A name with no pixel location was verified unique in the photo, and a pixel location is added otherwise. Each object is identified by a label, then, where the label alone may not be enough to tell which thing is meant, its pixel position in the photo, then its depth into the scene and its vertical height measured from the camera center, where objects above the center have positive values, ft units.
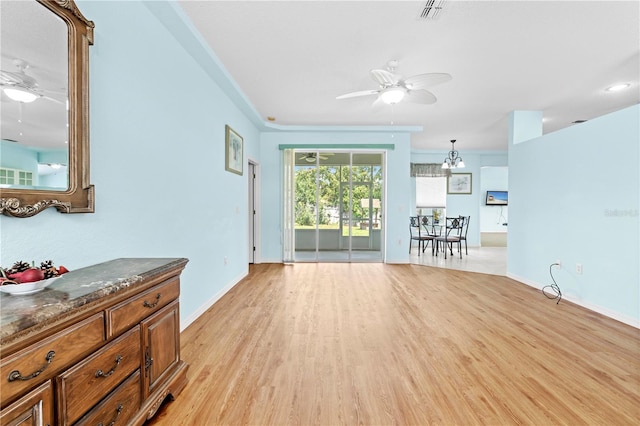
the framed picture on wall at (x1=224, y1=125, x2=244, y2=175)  12.78 +2.72
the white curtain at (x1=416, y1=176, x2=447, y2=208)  27.40 +1.84
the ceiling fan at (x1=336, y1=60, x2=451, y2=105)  9.29 +4.32
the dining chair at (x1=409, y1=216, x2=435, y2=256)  22.33 -2.08
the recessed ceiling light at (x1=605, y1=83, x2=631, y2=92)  12.51 +5.59
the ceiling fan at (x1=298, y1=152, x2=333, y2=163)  20.12 +3.68
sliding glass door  20.26 +0.99
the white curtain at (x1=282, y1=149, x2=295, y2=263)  19.33 +0.05
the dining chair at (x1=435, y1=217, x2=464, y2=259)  21.14 -2.03
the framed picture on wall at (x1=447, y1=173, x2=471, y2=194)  27.37 +2.64
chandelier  22.99 +3.83
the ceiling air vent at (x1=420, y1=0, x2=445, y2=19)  7.26 +5.28
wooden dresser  2.89 -1.80
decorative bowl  3.43 -1.00
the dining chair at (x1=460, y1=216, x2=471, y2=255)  26.77 -1.59
